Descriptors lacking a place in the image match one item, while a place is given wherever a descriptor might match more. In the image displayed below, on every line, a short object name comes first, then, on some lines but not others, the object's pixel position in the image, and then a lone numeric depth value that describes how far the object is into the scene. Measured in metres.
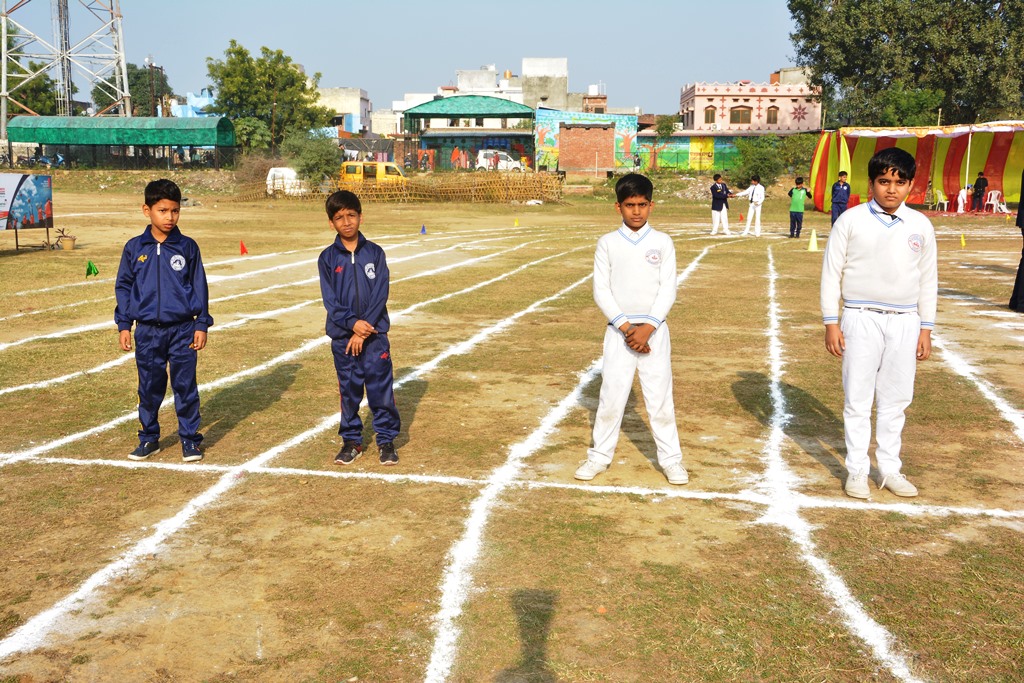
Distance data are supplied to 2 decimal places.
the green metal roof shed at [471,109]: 68.88
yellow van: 43.19
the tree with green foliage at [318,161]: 47.22
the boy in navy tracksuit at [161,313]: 6.14
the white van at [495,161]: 62.81
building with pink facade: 75.12
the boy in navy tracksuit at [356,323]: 5.89
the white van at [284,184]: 45.53
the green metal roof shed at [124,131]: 59.38
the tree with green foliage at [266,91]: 70.25
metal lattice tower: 64.69
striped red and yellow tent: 33.47
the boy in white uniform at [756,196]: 24.59
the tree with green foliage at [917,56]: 46.00
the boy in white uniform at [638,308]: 5.54
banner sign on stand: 18.31
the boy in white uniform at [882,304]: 5.32
